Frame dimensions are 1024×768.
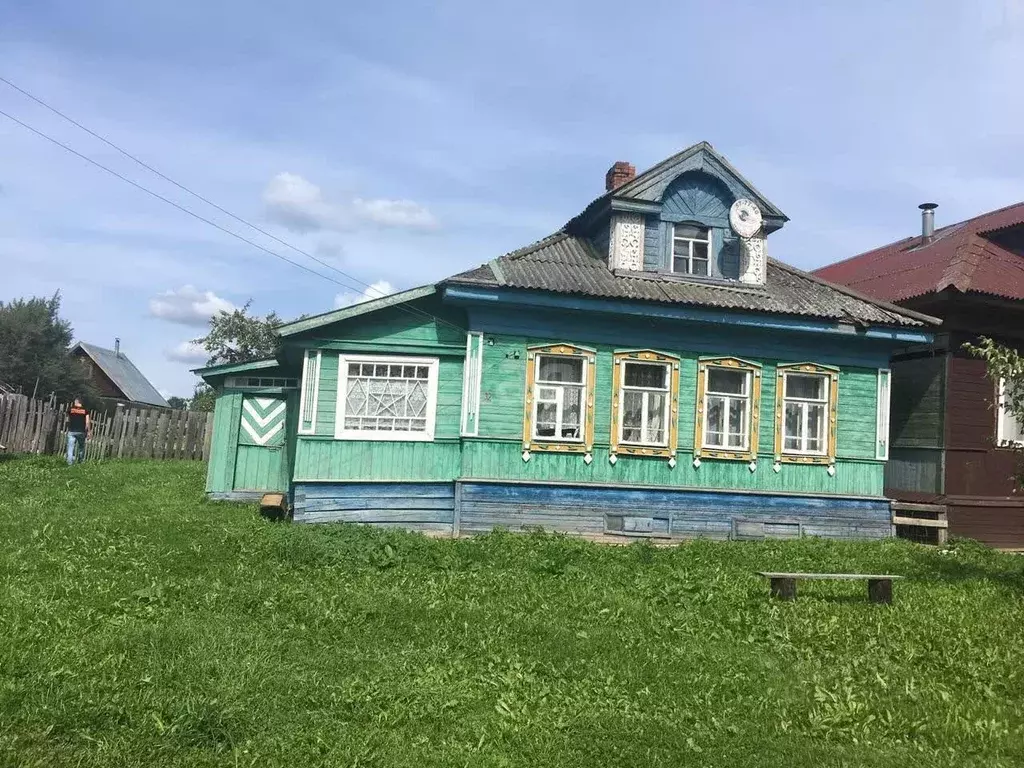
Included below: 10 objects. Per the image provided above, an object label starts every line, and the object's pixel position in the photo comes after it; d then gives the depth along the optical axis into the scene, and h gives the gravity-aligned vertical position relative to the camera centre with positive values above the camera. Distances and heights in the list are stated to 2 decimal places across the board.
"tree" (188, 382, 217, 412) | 51.62 +2.46
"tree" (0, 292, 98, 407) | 34.00 +3.24
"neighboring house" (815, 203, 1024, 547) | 13.41 +1.08
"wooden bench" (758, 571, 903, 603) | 8.06 -1.23
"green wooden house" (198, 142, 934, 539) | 11.66 +0.99
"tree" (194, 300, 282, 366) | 47.94 +6.26
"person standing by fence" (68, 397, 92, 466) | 19.00 +0.01
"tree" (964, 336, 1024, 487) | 8.73 +1.23
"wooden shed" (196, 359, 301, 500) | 13.93 +0.02
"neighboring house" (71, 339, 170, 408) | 40.31 +2.80
